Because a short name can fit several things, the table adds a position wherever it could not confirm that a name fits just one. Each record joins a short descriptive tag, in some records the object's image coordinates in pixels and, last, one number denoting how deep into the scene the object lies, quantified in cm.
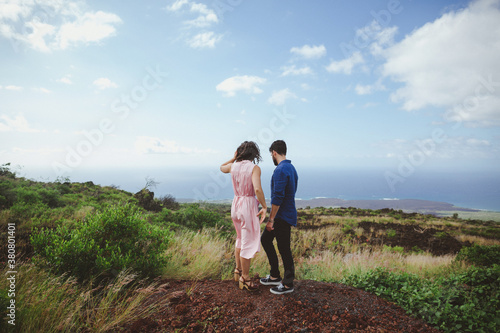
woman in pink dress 388
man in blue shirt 375
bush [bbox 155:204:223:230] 951
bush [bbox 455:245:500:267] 676
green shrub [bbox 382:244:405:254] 1021
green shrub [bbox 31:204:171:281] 377
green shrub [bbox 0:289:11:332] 245
